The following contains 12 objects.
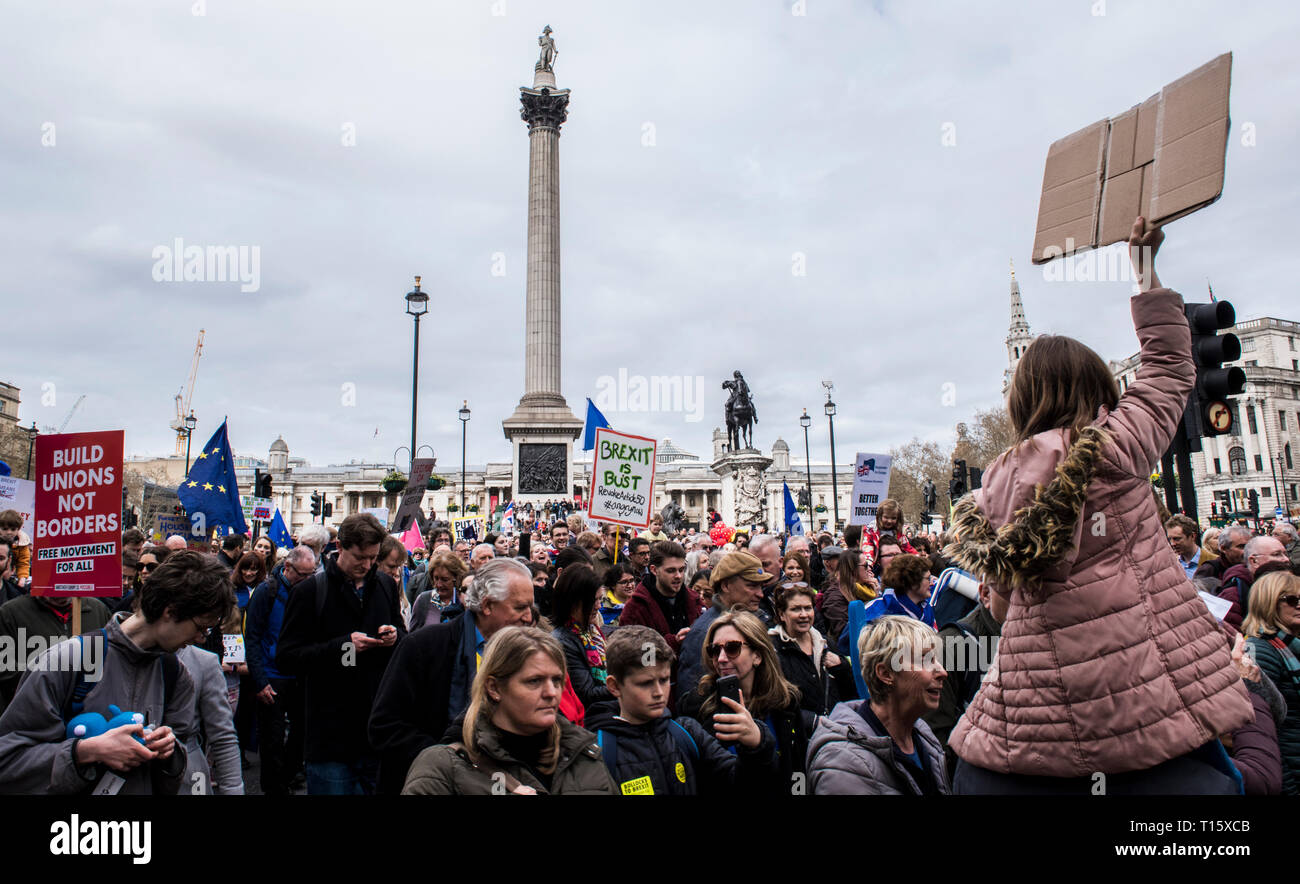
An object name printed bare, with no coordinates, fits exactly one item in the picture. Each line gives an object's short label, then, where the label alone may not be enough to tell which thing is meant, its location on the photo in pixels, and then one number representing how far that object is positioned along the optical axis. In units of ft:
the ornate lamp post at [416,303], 67.31
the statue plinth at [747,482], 103.91
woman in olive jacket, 9.82
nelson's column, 134.62
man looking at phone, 17.94
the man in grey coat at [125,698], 10.11
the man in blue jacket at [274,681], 24.52
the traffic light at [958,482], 82.23
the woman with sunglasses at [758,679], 13.08
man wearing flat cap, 19.16
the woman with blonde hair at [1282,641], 13.25
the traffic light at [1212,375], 19.24
